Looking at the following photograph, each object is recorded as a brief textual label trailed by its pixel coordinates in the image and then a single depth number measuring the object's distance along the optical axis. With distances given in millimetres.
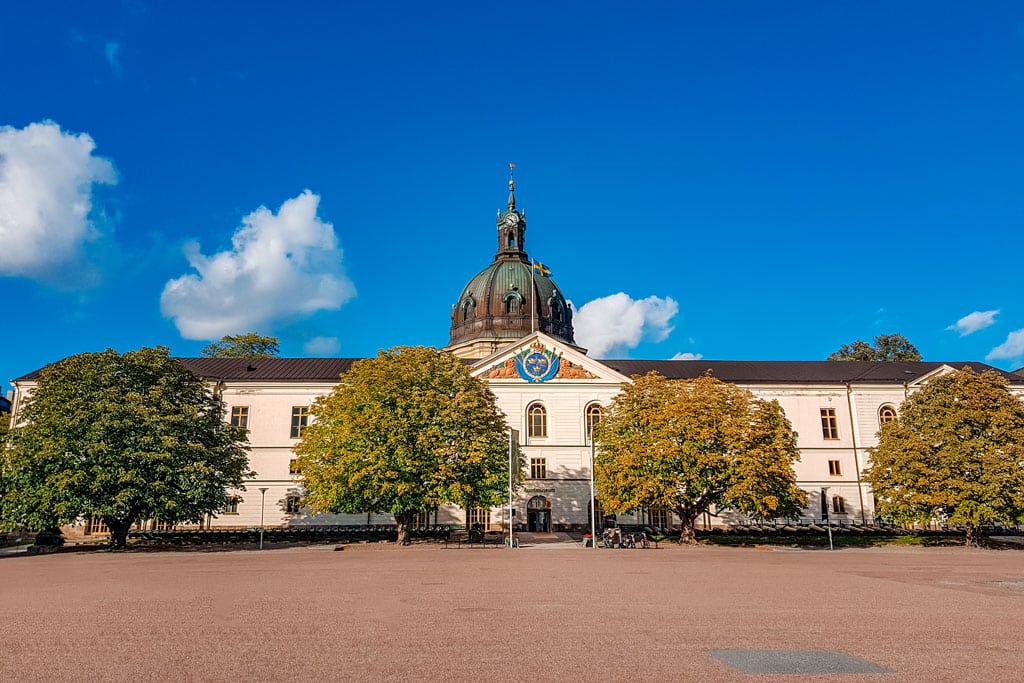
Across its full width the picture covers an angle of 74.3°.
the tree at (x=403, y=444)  34594
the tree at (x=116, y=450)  30844
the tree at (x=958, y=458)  35625
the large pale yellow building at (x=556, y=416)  47906
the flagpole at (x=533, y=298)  55719
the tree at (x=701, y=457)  35875
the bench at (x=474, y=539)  37562
